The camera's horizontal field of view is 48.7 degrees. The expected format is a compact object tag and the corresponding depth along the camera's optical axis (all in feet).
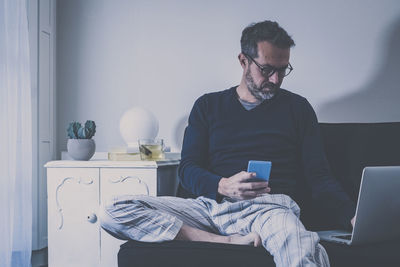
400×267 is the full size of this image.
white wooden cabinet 6.68
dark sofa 4.23
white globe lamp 7.24
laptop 4.22
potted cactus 7.04
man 4.68
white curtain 6.59
